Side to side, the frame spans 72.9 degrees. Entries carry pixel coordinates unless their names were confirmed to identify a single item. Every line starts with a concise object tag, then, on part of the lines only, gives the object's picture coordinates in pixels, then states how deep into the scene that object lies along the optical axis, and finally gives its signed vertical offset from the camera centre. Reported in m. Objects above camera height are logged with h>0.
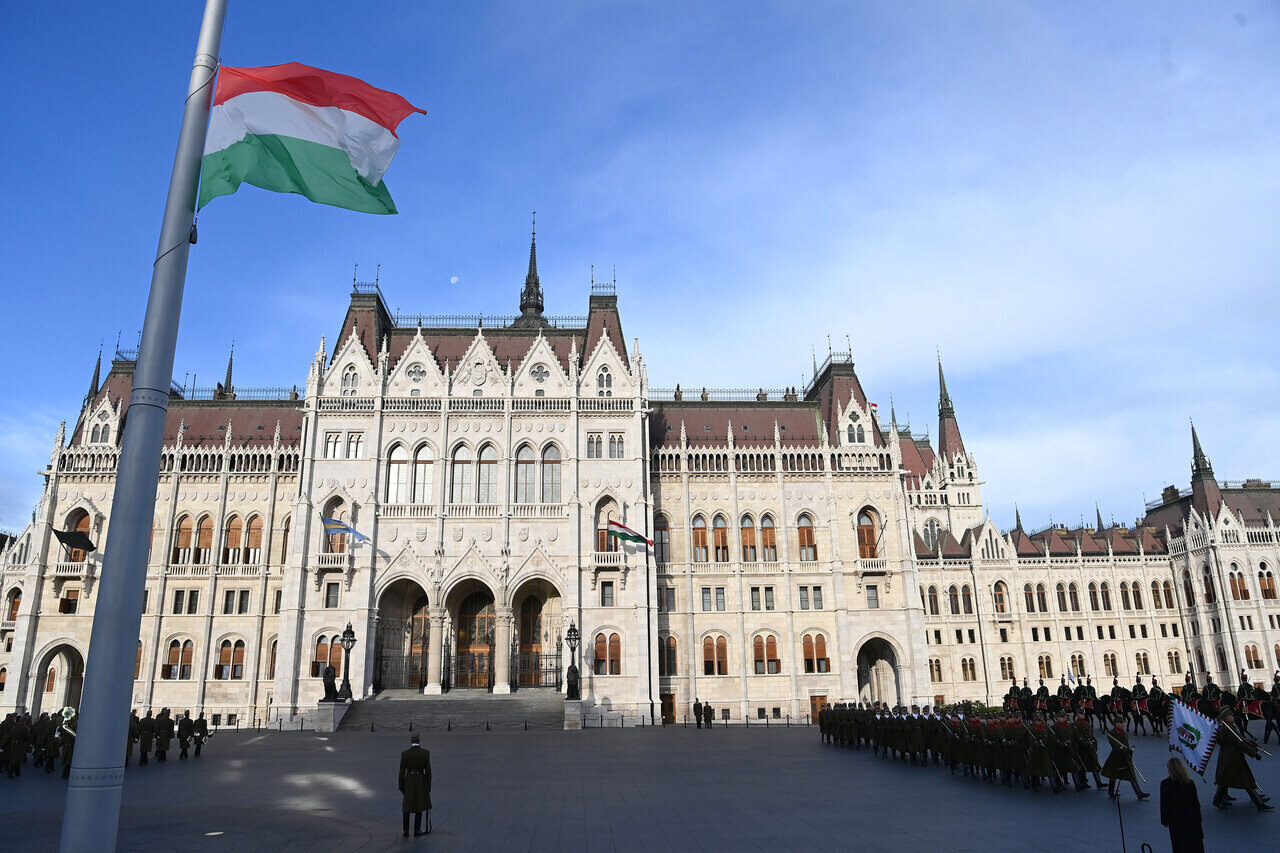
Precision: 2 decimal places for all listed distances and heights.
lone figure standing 13.52 -1.78
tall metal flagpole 7.28 +1.16
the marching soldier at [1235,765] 14.12 -1.79
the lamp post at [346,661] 38.41 +0.34
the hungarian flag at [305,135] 10.27 +6.33
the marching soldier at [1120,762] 15.26 -1.84
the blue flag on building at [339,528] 43.53 +6.87
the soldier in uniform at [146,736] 25.70 -1.85
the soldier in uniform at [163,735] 26.09 -1.87
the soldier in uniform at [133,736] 25.72 -1.84
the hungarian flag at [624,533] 44.16 +6.43
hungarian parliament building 45.62 +6.87
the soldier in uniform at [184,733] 26.78 -1.86
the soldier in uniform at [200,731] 27.88 -1.92
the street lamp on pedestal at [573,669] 39.59 -0.20
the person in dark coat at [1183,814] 9.56 -1.71
